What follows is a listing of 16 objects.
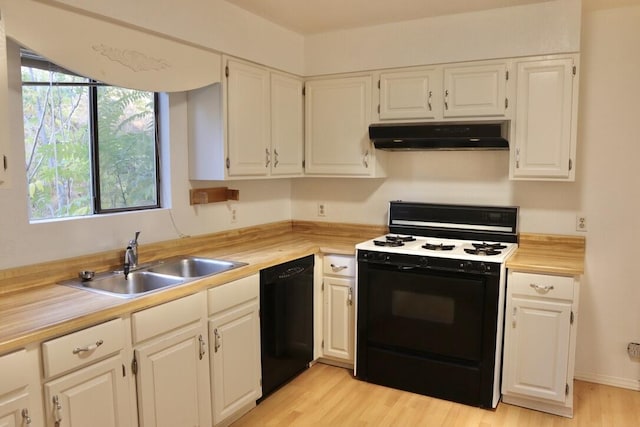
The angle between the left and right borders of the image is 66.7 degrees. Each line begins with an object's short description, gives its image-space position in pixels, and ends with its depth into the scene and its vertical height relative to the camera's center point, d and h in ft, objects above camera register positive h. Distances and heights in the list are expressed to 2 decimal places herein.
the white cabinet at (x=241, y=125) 9.75 +1.02
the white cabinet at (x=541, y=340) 8.95 -3.12
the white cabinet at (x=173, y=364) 6.89 -2.89
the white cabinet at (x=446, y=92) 10.12 +1.76
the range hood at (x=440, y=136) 9.95 +0.80
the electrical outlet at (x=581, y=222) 10.49 -1.04
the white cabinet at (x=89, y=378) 5.72 -2.58
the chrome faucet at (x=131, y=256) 8.30 -1.45
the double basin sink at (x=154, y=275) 7.78 -1.79
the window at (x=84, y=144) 7.66 +0.49
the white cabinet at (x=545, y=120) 9.64 +1.08
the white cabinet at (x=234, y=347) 8.23 -3.10
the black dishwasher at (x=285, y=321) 9.50 -3.04
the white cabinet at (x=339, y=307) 10.85 -3.01
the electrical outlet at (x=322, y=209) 13.20 -0.97
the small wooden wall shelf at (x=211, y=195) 10.23 -0.48
